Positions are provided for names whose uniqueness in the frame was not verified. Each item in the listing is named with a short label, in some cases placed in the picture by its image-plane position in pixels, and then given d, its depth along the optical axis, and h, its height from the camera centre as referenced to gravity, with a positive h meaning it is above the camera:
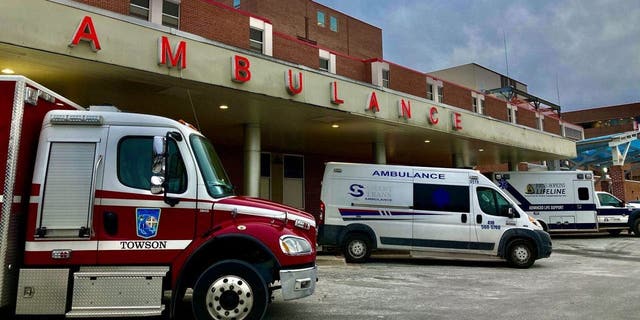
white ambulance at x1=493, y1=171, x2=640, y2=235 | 20.42 +0.70
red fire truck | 5.28 -0.04
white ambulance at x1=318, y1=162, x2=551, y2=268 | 12.13 +0.08
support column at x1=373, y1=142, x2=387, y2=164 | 19.99 +2.91
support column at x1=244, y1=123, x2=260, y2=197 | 14.88 +2.04
